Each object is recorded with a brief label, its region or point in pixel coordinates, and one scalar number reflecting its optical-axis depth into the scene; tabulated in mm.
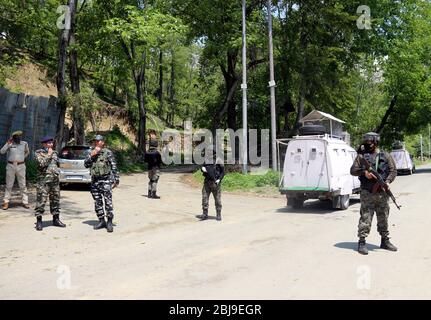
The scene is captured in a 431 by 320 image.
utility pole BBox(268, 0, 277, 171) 20594
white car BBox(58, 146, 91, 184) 16516
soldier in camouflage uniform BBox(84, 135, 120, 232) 9734
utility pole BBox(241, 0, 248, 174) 20922
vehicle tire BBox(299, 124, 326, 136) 18664
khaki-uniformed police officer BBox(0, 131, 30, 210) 11789
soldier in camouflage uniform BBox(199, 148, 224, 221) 11711
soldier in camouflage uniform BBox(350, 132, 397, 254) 7605
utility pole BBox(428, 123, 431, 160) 101200
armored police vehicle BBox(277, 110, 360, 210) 13578
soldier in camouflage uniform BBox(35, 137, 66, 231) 9617
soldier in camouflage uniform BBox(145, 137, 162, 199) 15539
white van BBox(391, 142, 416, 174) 34656
